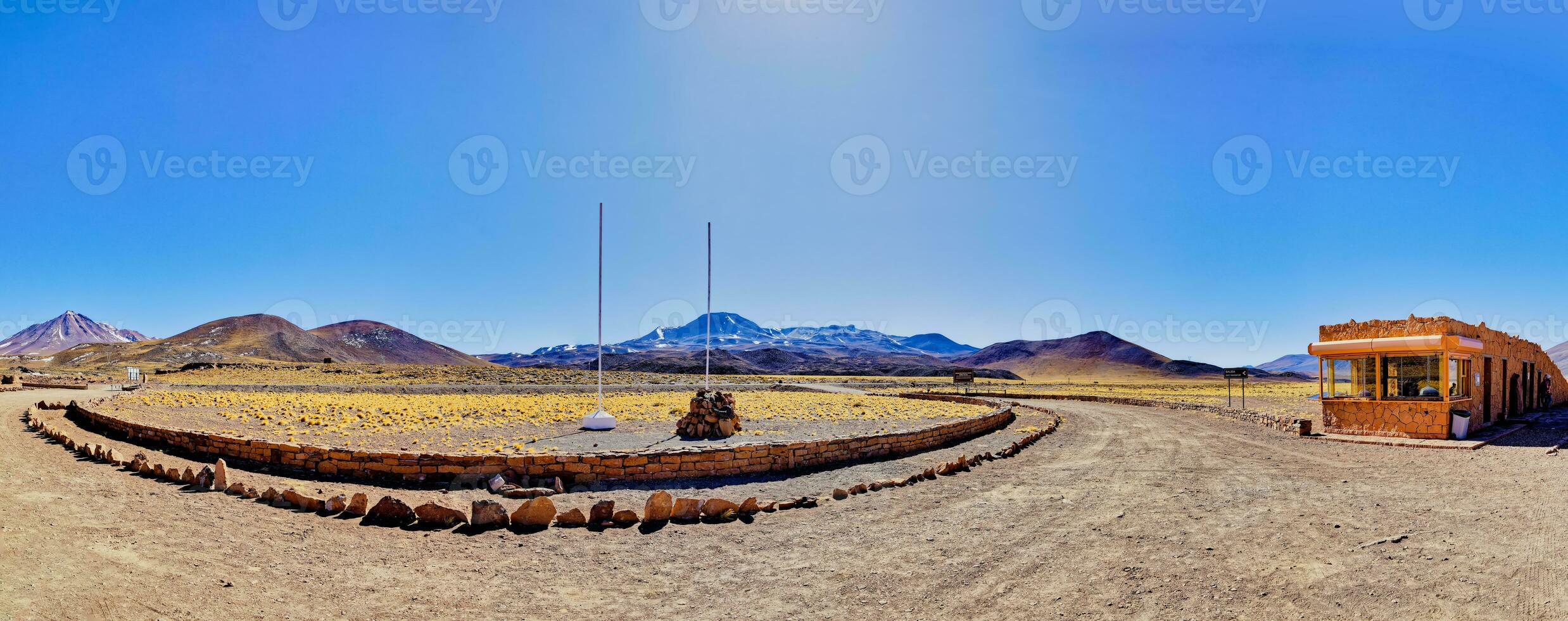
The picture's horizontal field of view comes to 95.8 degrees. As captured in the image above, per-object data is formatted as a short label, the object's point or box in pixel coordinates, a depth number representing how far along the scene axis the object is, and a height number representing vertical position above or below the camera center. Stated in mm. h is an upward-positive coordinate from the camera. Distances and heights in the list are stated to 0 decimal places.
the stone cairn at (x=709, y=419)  16125 -1703
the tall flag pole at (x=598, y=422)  17047 -1883
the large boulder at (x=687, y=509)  8031 -1872
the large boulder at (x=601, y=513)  7742 -1848
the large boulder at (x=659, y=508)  7875 -1829
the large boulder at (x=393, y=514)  7645 -1847
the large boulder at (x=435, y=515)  7527 -1833
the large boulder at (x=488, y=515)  7523 -1832
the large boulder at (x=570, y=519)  7719 -1905
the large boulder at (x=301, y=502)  8172 -1851
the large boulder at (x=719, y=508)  8141 -1892
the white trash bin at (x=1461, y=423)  16297 -1688
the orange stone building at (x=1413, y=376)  16766 -681
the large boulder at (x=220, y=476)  9055 -1722
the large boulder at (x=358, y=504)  7855 -1796
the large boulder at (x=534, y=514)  7574 -1824
